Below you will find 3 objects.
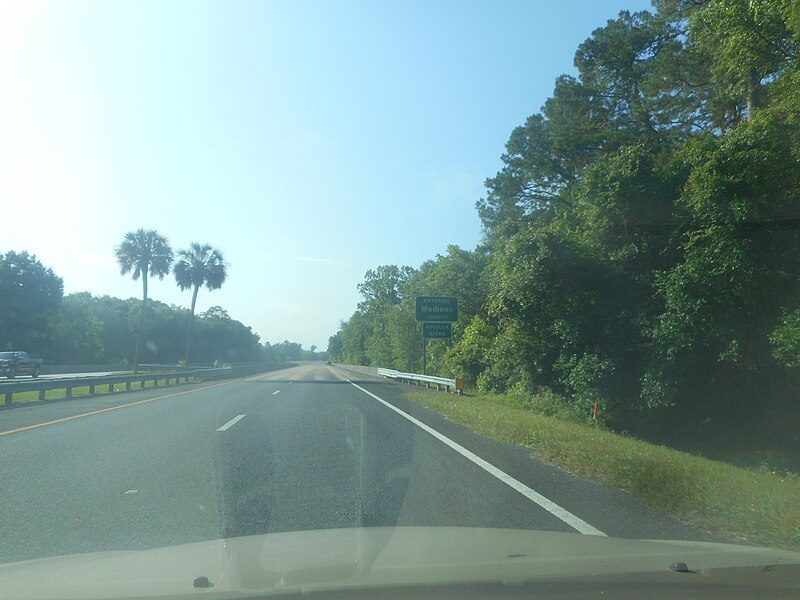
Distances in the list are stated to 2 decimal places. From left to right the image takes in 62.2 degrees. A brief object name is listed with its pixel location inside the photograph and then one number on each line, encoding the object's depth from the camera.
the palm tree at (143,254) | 57.06
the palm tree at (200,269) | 65.44
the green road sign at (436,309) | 31.28
